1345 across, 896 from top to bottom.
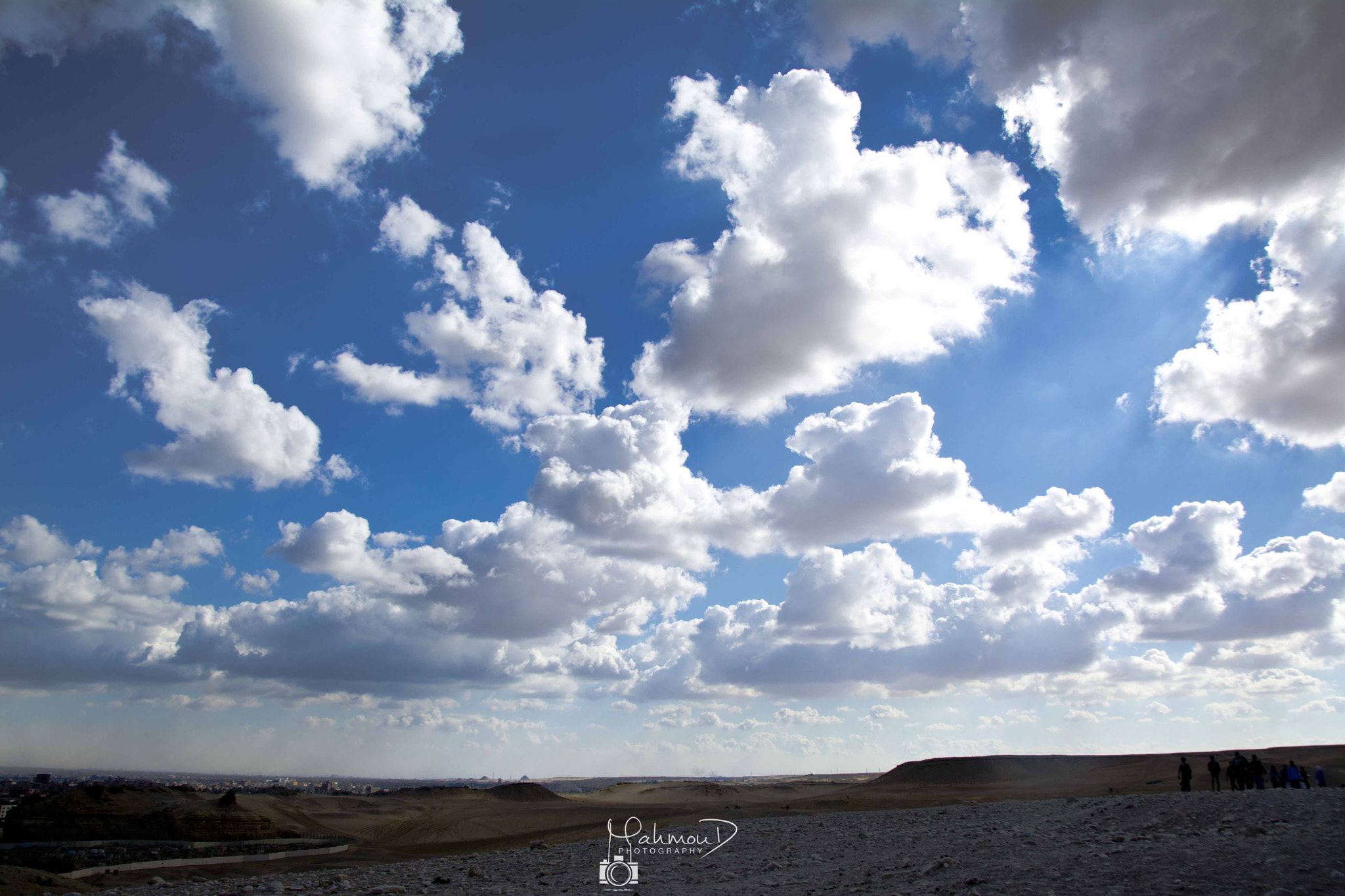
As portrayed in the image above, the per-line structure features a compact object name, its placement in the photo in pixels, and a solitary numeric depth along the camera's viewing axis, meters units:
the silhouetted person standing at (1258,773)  35.09
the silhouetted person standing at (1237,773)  33.81
